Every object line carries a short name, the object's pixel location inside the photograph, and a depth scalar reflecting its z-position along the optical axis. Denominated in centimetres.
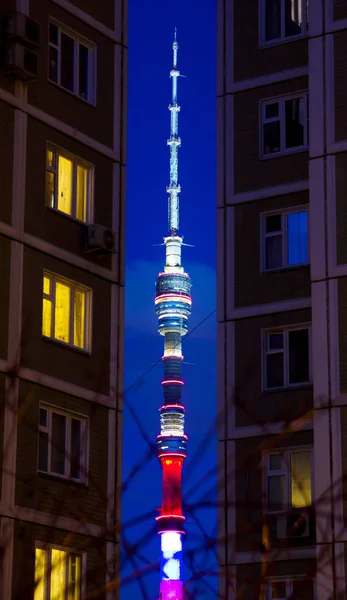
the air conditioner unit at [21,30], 2789
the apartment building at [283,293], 2947
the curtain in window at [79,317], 2919
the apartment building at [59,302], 2694
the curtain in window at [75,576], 2758
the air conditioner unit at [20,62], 2789
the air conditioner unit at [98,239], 2942
